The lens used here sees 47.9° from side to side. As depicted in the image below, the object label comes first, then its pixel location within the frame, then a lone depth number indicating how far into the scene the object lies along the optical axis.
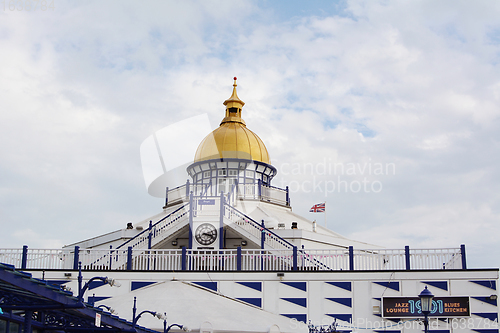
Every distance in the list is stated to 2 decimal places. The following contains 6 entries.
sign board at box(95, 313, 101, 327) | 11.59
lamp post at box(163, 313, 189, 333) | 14.93
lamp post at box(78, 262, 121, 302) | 10.50
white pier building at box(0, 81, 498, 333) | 19.14
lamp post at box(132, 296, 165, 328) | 13.37
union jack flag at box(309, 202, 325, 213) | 33.28
